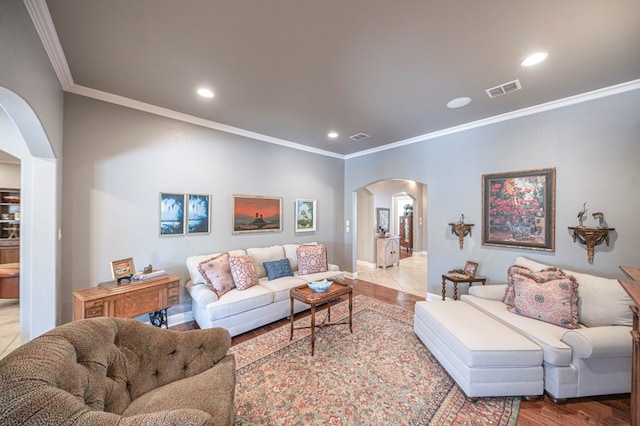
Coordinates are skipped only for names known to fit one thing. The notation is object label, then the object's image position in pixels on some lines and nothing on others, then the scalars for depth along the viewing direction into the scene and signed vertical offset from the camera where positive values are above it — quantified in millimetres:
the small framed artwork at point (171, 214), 3164 -24
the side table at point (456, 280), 3363 -959
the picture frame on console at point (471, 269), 3496 -842
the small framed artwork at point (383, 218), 7480 -159
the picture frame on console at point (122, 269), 2549 -633
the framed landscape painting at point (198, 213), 3395 -10
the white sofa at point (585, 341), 1813 -1059
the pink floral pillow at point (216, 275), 3039 -833
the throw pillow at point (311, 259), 3953 -795
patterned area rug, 1775 -1536
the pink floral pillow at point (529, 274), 2410 -648
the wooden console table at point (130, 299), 2244 -906
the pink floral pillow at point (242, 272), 3178 -830
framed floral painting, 3012 +63
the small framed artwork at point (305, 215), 4785 -46
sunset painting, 3904 -25
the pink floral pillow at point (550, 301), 2189 -855
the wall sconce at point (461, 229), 3676 -246
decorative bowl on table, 2820 -894
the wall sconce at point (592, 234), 2637 -236
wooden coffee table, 2566 -967
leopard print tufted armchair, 804 -809
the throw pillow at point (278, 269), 3687 -901
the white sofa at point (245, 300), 2752 -1096
